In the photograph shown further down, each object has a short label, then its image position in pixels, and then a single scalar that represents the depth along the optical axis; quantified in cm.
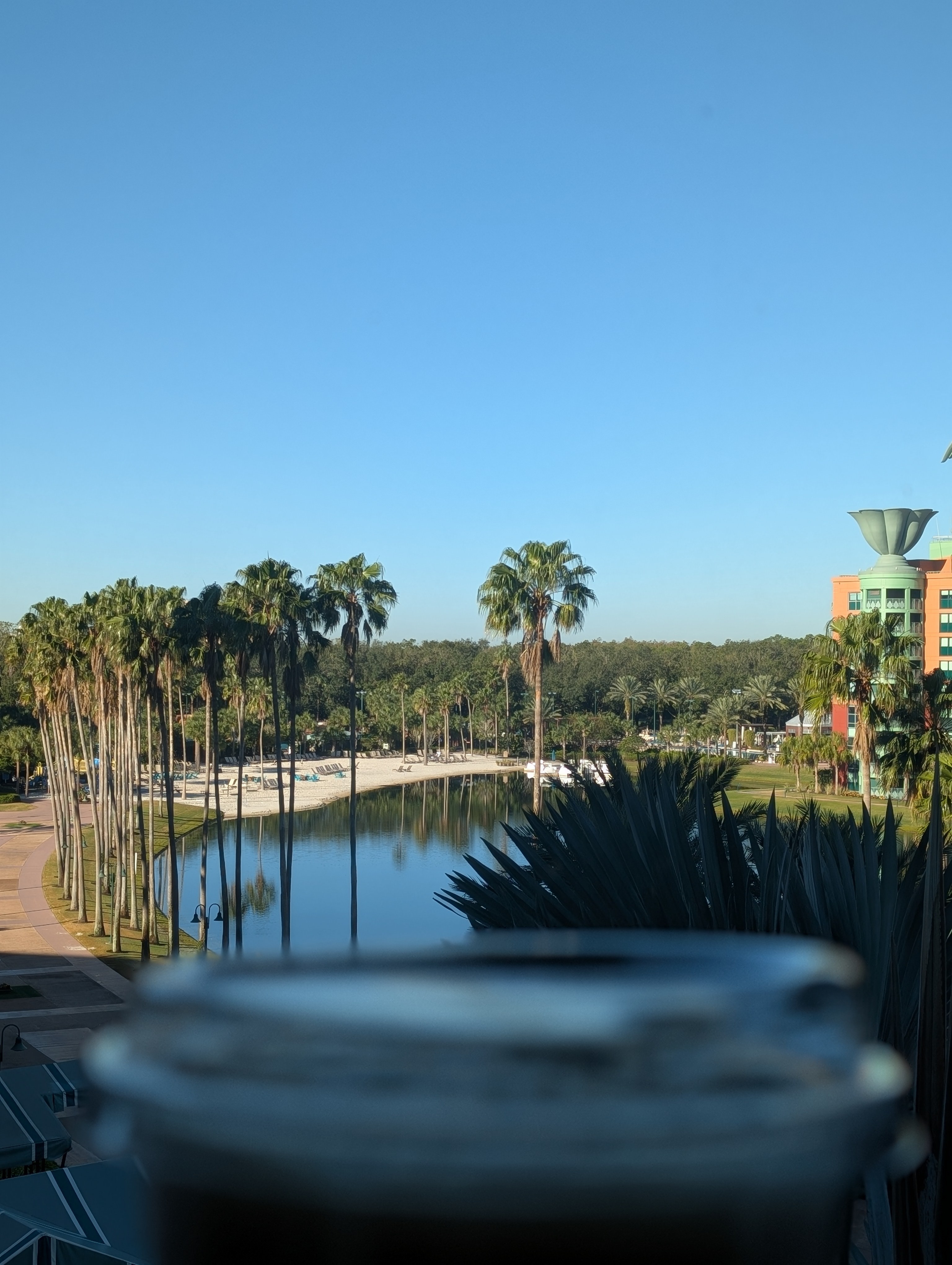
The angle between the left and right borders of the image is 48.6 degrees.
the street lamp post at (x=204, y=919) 2853
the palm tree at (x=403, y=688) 9706
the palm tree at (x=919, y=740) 2209
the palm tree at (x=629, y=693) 9688
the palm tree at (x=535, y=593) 3831
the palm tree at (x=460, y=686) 9575
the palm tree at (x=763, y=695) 8581
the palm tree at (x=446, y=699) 9512
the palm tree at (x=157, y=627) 3133
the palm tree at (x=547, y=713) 8738
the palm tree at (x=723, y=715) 8075
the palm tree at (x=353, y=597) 3591
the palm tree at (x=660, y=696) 9419
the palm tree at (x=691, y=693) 9156
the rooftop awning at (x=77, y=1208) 782
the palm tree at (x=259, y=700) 6550
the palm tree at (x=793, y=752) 4594
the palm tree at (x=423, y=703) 9538
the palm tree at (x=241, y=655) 3159
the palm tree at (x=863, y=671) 2878
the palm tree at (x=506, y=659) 4847
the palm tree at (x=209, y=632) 3100
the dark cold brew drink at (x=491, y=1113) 52
